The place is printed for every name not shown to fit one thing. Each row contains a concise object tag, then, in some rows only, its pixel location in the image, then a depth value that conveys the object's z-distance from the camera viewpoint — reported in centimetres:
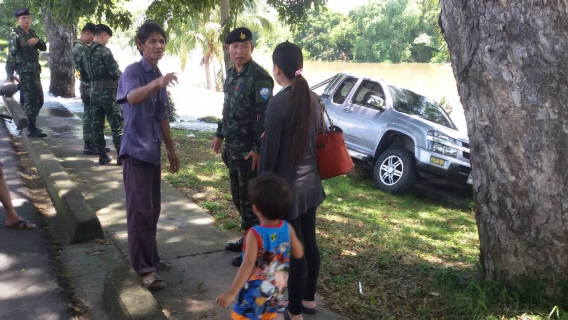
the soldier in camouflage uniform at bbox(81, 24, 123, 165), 778
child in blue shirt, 289
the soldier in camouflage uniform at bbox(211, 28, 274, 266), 436
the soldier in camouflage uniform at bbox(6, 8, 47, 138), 905
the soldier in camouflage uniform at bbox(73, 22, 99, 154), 829
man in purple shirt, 401
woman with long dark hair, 345
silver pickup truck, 818
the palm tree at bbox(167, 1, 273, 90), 3434
